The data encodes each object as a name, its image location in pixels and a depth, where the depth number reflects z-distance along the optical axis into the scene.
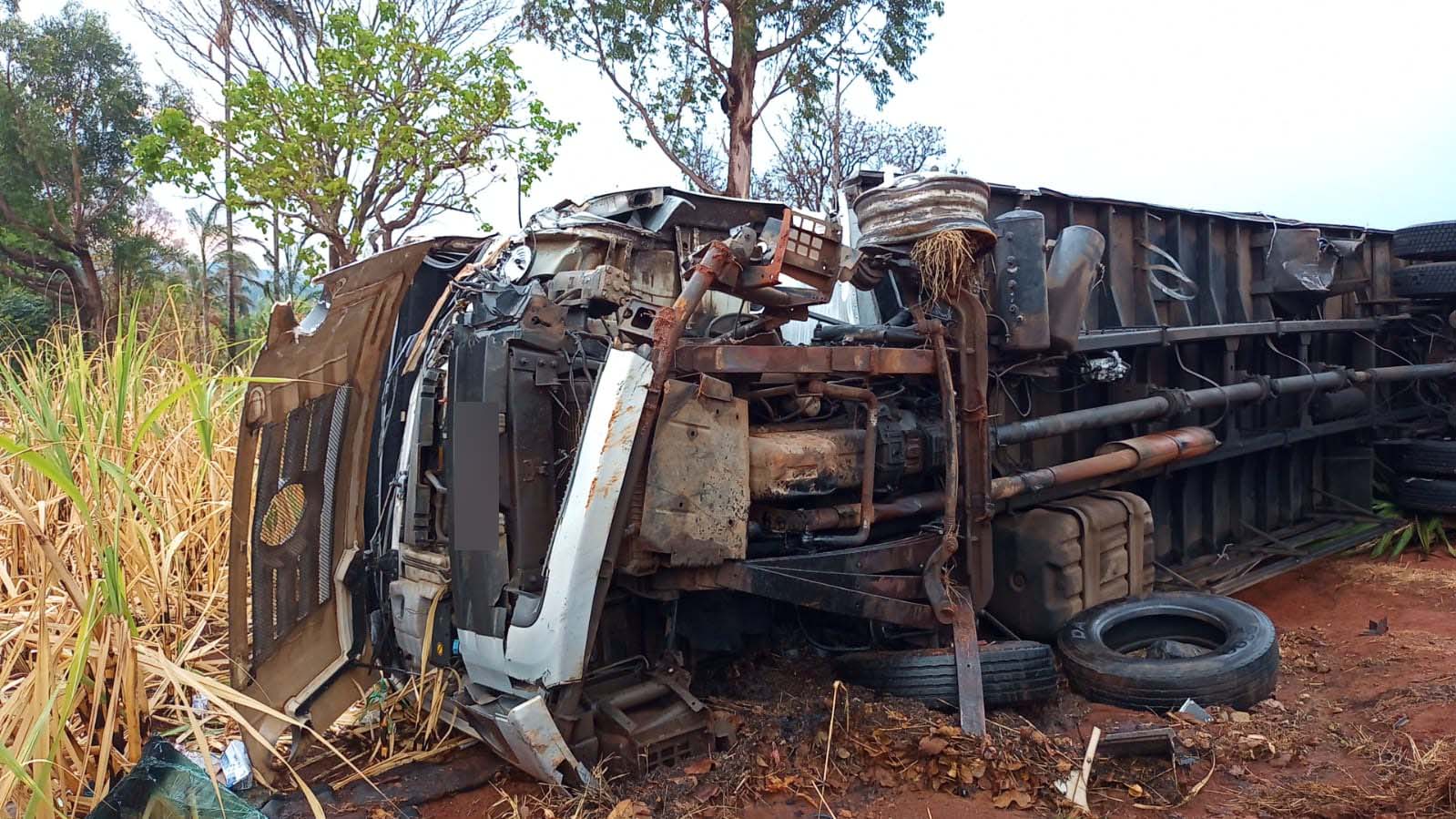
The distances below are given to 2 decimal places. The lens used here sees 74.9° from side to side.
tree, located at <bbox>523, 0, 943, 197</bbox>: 15.48
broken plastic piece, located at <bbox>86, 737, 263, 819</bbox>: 2.53
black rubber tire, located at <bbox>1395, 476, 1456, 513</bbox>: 7.05
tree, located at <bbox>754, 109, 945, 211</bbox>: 18.98
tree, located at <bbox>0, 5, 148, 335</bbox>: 14.61
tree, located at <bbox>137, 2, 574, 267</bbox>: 9.98
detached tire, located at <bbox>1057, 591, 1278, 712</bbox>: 3.83
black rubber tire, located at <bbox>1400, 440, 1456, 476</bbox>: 7.04
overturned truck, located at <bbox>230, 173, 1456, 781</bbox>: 3.02
